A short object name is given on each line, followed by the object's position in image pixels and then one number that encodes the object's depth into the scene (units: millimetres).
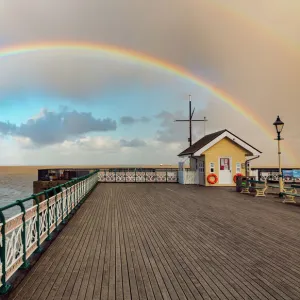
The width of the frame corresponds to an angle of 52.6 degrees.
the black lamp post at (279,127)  17828
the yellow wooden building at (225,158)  26359
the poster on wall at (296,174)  29062
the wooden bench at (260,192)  18375
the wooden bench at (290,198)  15105
